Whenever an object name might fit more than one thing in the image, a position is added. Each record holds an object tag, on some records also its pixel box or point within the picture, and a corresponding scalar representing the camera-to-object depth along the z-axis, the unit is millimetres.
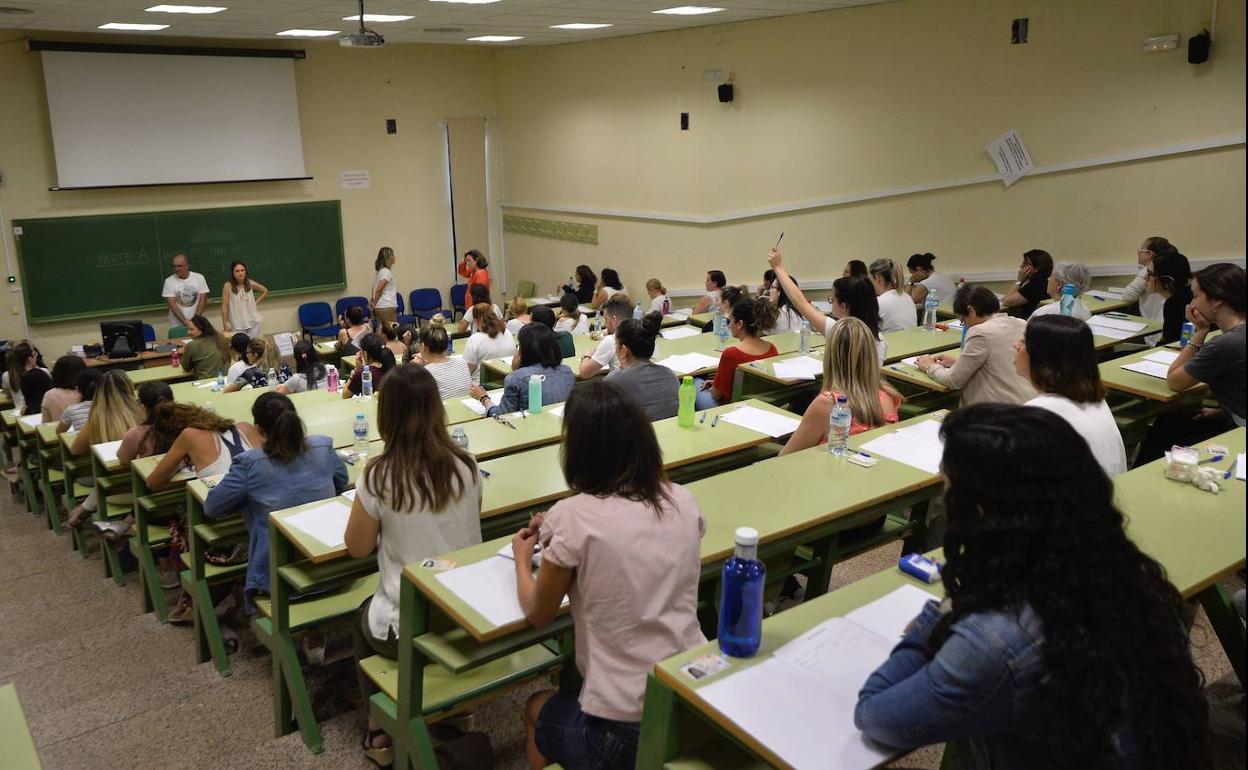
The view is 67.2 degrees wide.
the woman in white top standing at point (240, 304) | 10167
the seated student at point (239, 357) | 6473
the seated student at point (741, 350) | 5562
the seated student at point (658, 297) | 8977
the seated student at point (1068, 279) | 7367
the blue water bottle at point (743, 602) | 2186
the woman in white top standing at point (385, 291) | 10695
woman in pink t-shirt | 2279
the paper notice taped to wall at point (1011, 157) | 7785
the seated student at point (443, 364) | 5785
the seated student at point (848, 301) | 5066
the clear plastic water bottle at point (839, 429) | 3664
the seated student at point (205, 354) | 7121
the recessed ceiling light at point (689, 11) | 8062
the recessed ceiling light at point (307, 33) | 9180
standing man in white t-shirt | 9945
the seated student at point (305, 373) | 6219
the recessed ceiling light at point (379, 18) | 8102
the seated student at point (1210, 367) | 3670
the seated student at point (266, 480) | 3762
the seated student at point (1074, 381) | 3287
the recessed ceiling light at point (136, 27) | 8403
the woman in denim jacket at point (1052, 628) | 1600
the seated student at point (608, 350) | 5969
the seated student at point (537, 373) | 4961
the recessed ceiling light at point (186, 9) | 7199
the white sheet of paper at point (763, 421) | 4332
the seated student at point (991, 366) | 4793
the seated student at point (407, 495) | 3041
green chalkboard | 9727
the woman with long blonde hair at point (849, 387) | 3873
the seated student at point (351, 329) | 7516
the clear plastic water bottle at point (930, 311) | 6836
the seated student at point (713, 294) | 8734
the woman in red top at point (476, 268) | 10352
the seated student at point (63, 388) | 5902
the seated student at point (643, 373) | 4715
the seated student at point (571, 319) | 8078
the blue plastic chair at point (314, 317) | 11117
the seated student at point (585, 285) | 10609
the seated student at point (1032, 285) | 7285
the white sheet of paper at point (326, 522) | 3293
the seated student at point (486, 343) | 6848
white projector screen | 9461
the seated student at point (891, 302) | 6898
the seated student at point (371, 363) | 5734
